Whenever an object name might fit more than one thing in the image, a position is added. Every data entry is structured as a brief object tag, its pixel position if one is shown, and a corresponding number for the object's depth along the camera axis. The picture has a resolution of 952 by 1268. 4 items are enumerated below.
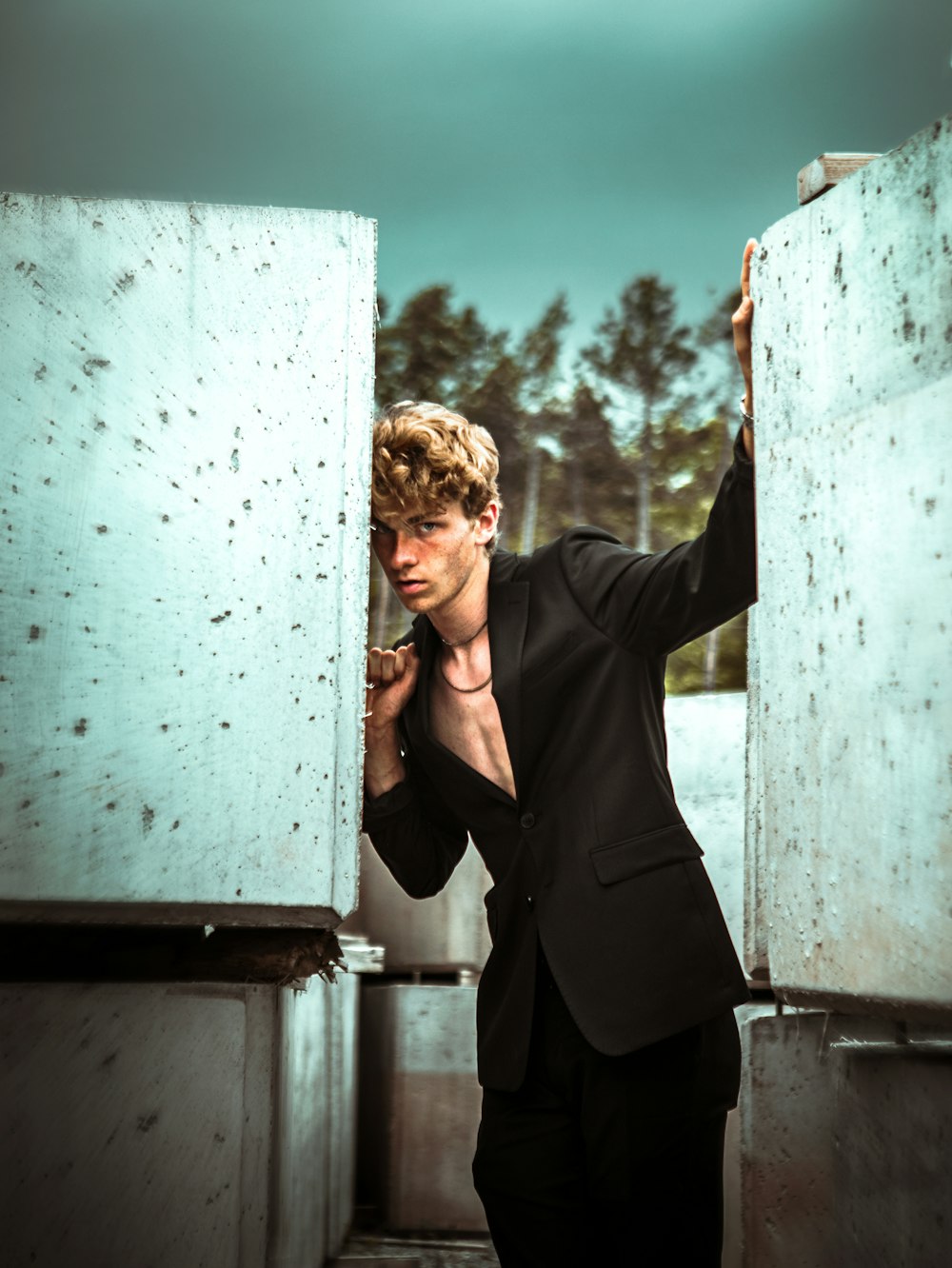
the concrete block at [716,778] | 5.05
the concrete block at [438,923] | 6.27
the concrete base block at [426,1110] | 5.63
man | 2.45
